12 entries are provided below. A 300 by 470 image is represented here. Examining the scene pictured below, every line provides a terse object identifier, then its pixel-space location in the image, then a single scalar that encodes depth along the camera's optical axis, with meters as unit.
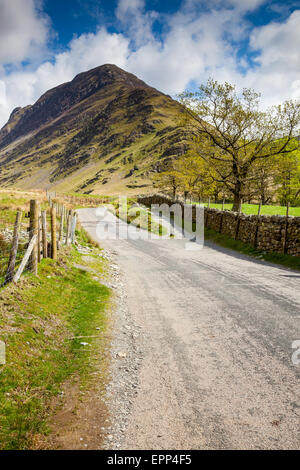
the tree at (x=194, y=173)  30.46
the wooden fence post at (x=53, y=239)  10.95
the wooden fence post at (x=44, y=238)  9.65
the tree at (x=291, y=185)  41.47
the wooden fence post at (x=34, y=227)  8.90
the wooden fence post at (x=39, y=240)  9.57
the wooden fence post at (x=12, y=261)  7.49
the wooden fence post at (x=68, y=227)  14.53
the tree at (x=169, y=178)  54.61
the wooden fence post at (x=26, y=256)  7.73
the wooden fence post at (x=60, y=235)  13.44
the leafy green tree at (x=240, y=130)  26.47
